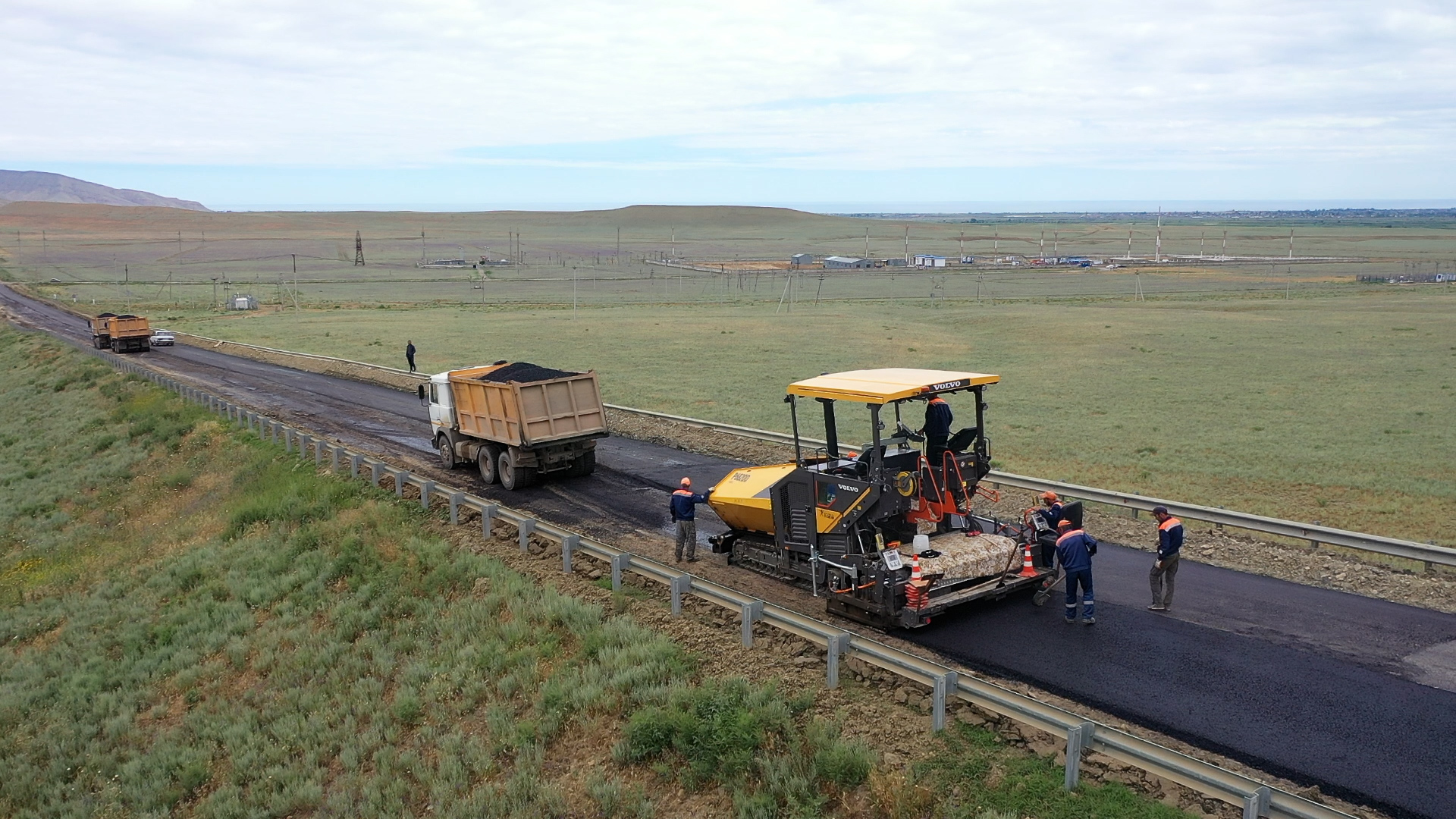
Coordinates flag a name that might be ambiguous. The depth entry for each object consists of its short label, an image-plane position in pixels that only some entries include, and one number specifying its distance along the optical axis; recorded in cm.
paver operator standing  1295
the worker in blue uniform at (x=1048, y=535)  1340
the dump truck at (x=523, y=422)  2064
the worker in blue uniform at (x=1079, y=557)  1234
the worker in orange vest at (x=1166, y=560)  1258
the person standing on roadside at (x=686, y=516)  1488
